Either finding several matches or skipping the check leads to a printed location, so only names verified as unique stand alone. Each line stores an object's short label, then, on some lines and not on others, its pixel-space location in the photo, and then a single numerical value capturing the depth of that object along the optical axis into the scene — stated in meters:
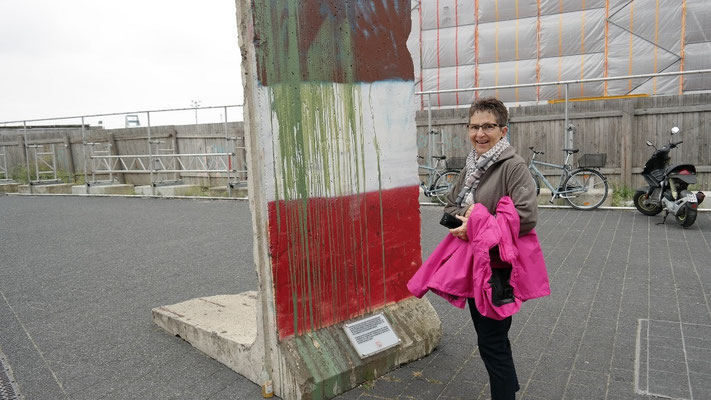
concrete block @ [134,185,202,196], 15.23
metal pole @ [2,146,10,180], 19.39
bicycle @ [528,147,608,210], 10.04
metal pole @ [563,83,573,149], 10.64
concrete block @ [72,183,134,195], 16.72
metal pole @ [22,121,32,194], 17.93
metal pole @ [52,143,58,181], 18.46
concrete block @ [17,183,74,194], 17.80
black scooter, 7.97
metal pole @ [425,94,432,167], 12.13
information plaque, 3.56
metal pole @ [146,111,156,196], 15.16
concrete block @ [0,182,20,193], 18.92
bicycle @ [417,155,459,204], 11.46
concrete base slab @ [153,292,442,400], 3.28
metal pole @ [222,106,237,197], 14.03
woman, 2.71
